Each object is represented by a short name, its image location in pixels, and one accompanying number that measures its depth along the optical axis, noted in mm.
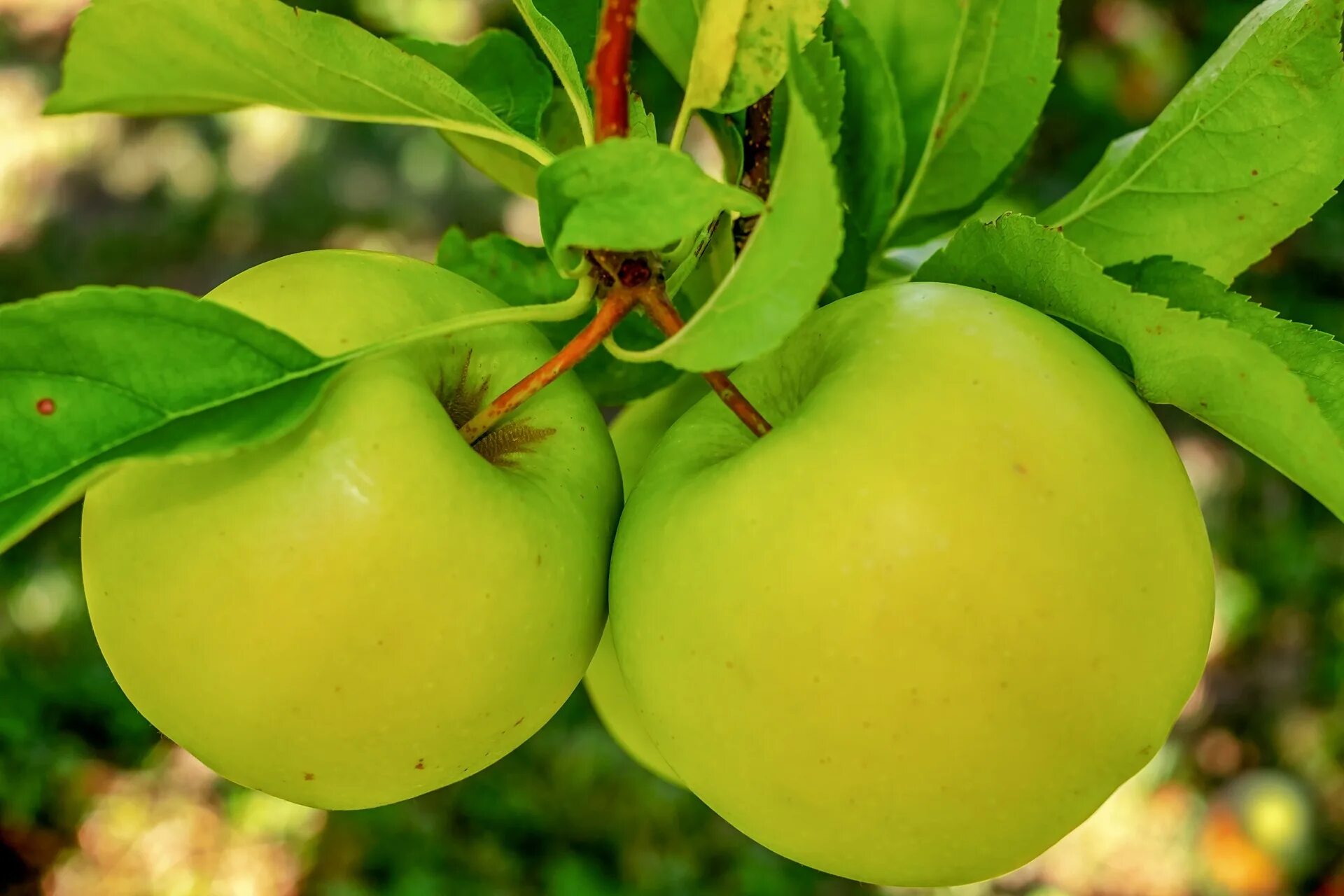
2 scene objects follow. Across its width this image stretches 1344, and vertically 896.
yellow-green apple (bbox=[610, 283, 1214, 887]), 347
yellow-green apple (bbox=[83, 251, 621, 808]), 347
